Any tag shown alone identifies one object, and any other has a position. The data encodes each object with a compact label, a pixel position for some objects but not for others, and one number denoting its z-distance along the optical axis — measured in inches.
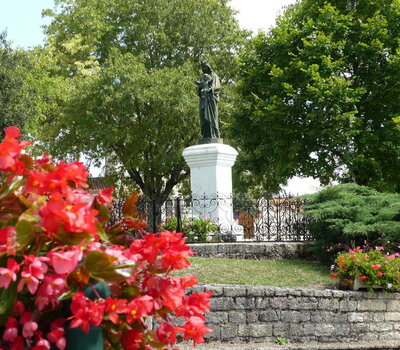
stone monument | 588.4
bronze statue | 649.6
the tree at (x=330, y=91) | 856.9
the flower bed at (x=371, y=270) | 378.0
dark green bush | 452.8
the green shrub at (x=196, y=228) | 554.9
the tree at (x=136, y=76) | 1119.6
